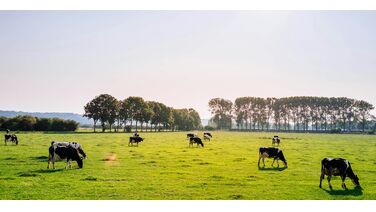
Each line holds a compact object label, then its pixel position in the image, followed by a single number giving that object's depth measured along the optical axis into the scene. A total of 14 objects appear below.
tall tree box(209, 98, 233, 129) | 180.25
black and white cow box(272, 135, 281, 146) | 59.01
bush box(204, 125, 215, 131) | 181.12
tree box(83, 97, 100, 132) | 122.12
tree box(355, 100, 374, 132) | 176.25
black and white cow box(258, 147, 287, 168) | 28.67
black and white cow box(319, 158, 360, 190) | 19.45
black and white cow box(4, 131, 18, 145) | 49.38
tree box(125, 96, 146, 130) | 137.43
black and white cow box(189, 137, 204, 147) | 49.84
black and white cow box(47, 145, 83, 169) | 26.05
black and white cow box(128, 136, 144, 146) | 51.69
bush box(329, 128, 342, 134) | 149.54
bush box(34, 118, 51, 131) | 114.62
